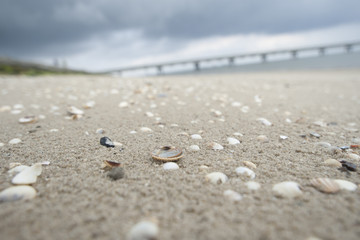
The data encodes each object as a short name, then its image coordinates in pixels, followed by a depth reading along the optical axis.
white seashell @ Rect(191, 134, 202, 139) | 0.33
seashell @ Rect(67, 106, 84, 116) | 0.47
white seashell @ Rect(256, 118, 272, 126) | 0.40
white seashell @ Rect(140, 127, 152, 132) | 0.37
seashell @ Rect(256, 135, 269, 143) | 0.32
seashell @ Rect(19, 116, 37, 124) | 0.41
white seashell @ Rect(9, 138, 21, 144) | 0.31
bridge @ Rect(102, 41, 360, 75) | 35.25
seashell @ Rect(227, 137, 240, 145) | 0.31
